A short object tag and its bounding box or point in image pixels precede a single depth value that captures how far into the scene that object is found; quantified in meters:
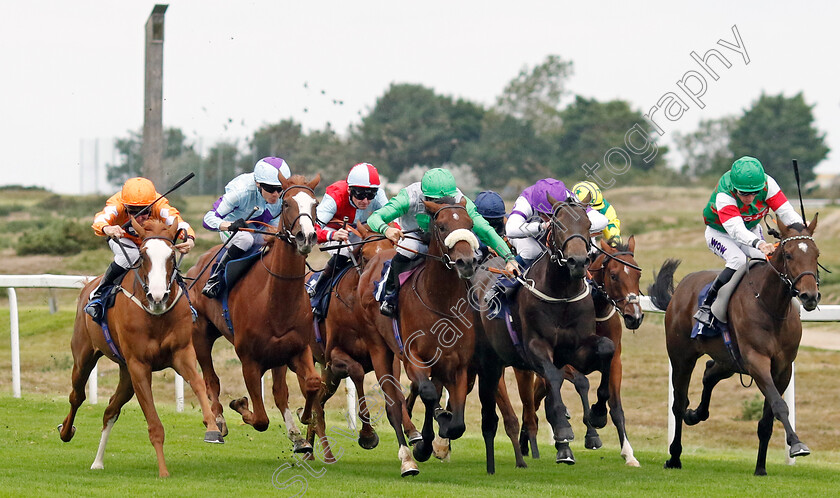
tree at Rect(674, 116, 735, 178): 147.12
